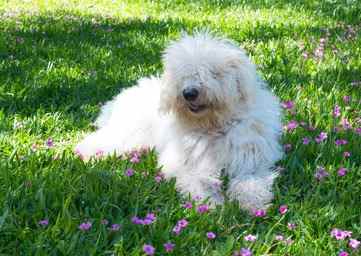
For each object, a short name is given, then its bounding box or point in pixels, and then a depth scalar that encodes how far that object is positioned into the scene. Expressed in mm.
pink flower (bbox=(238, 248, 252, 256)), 3326
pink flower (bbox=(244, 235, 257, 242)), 3502
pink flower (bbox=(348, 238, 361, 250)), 3436
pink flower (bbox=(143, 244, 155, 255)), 3293
